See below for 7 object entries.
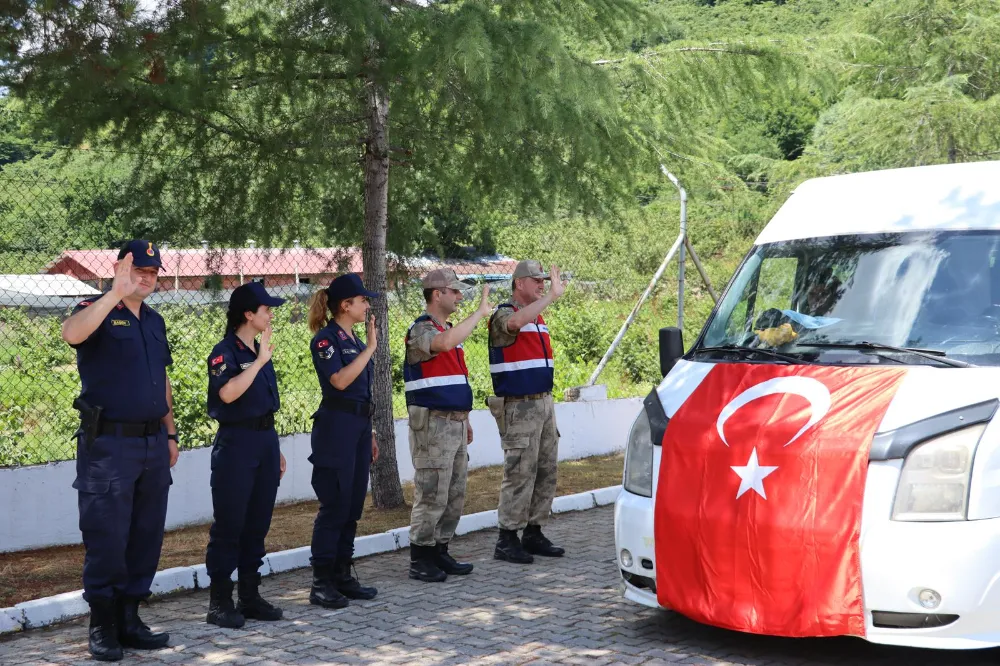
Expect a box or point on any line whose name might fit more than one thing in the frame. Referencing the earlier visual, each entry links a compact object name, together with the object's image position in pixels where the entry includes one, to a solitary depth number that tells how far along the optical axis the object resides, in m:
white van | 4.67
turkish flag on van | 4.88
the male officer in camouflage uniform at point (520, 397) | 7.59
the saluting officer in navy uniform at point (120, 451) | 5.41
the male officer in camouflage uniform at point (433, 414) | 7.02
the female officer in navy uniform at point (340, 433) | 6.44
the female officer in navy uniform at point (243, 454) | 5.95
